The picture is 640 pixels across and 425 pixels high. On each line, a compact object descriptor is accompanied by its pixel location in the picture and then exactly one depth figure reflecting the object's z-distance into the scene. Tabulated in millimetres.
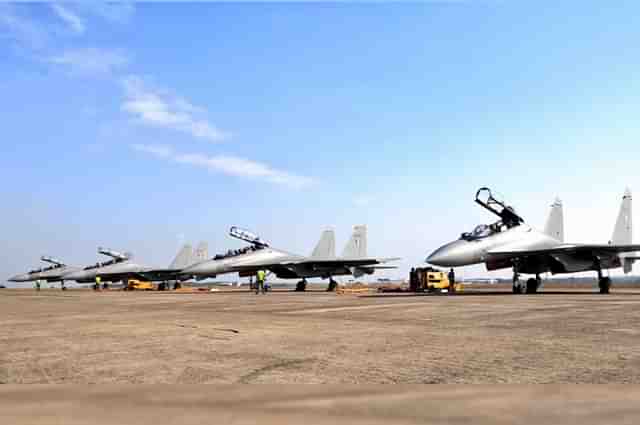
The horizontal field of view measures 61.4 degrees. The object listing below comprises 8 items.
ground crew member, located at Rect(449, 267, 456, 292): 32825
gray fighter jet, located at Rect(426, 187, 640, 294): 25500
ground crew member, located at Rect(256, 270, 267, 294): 37188
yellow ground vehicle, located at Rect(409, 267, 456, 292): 38500
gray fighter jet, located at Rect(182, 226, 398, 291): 44906
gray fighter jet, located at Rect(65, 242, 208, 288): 60188
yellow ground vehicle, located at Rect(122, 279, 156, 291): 57094
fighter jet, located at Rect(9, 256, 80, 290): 68262
